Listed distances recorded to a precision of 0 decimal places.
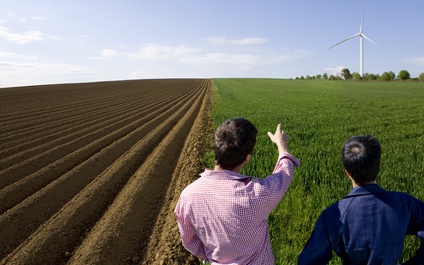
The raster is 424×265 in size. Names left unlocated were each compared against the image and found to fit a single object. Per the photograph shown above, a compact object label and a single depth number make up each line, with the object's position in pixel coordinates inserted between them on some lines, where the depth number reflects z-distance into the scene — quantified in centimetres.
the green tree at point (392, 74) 11319
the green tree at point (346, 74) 13550
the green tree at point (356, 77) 11452
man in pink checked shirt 235
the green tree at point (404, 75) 11106
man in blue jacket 230
